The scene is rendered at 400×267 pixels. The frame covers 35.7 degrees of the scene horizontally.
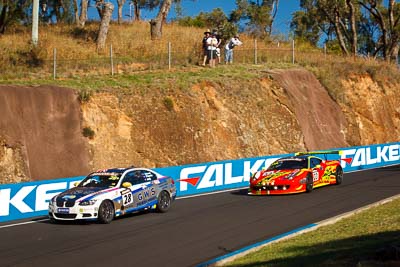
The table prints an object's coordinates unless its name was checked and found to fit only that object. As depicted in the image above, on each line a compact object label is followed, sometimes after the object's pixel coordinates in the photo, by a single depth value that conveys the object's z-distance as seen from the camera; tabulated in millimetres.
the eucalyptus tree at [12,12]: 45594
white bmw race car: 16141
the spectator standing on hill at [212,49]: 38056
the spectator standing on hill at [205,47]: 37656
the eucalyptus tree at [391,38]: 54500
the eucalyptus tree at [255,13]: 73812
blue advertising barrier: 18562
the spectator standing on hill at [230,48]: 38997
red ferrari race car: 22016
